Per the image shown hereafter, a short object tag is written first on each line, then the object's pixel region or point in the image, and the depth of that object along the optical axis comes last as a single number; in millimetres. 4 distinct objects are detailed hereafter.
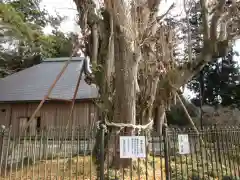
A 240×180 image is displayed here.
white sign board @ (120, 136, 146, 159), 3912
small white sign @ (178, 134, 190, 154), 4312
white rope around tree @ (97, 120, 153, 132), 5385
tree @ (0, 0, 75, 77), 8116
